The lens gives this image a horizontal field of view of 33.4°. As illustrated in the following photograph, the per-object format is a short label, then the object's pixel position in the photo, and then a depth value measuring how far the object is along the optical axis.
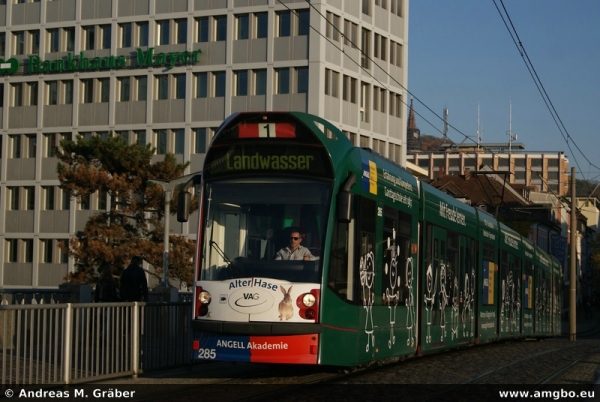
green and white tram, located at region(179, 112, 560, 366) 11.97
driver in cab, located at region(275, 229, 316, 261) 12.13
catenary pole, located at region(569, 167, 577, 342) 42.28
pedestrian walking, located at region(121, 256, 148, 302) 18.28
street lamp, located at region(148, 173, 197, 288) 26.53
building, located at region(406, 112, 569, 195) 157.12
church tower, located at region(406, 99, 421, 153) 187.40
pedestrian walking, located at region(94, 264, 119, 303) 18.66
